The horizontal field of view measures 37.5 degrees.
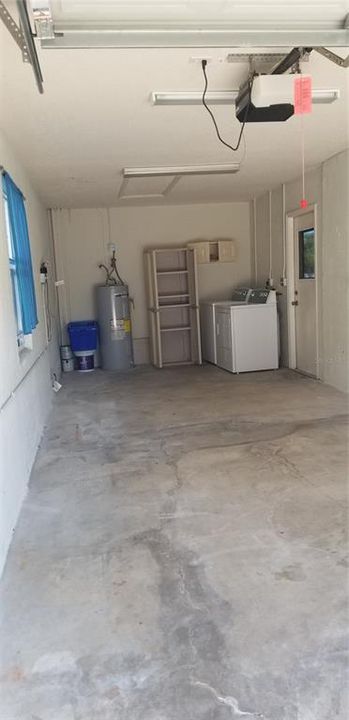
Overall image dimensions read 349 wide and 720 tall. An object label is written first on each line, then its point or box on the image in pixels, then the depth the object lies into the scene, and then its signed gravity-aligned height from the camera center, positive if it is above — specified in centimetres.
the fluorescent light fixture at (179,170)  535 +111
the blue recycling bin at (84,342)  748 -86
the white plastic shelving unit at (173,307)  768 -44
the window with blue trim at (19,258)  355 +21
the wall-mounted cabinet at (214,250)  794 +37
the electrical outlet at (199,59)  271 +114
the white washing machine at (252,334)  679 -81
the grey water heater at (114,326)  756 -67
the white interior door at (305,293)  624 -29
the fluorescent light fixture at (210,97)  325 +113
